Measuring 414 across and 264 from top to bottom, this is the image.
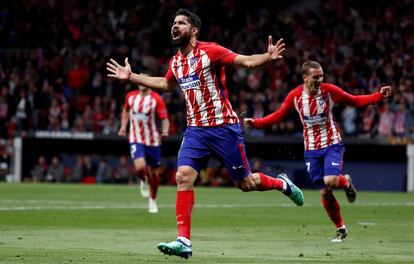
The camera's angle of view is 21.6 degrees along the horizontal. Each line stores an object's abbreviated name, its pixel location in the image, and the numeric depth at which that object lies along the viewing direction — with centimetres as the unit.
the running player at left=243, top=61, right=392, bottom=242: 1512
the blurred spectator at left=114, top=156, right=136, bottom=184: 3622
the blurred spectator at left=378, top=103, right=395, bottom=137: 3203
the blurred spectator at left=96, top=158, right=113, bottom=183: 3616
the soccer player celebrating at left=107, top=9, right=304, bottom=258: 1156
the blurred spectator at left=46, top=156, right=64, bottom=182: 3641
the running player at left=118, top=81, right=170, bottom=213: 2233
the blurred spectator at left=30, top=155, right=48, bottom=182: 3641
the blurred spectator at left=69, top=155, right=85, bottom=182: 3631
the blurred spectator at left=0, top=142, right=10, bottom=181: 3650
